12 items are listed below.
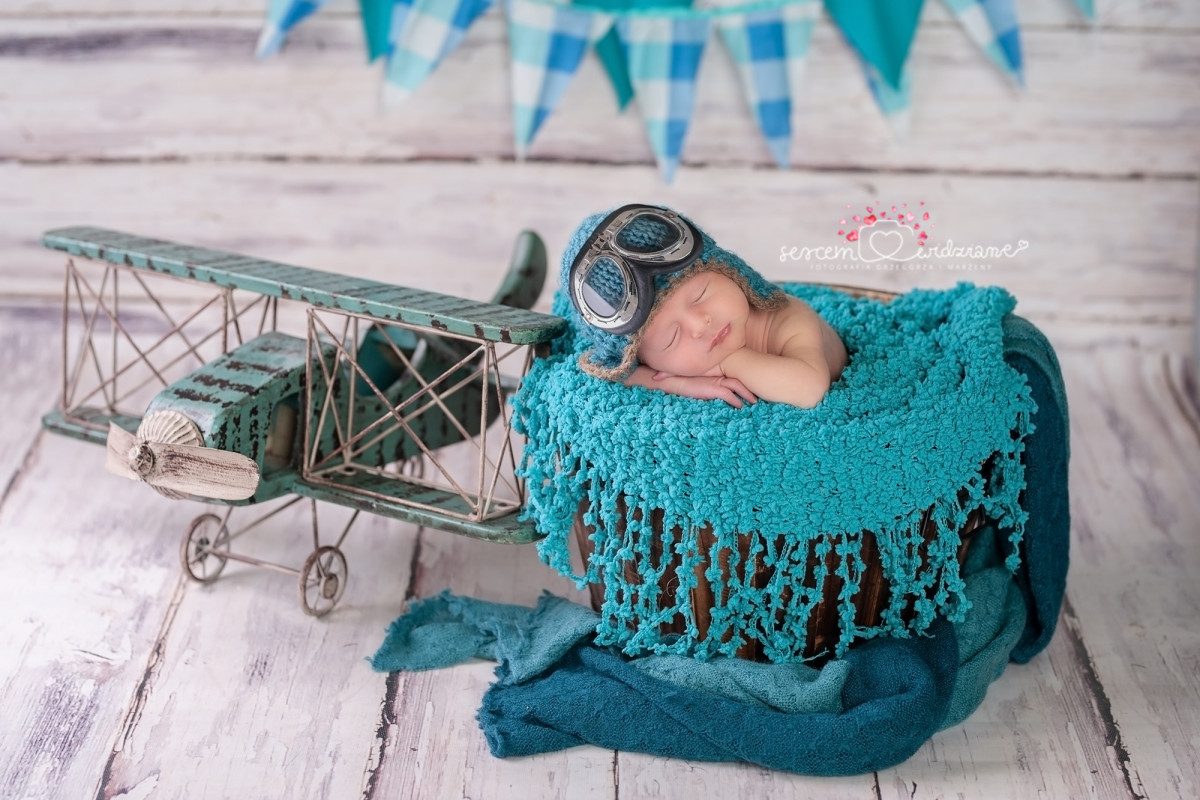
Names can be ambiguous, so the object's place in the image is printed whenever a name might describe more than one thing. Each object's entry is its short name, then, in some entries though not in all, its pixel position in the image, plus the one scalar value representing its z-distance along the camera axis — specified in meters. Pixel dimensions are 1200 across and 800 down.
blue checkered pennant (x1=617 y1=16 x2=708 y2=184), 2.13
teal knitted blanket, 1.42
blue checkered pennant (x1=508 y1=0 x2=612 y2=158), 2.13
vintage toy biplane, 1.54
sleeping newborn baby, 1.45
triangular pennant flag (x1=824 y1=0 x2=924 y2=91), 2.12
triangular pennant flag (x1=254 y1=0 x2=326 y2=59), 2.20
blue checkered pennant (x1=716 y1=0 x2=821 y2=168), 2.12
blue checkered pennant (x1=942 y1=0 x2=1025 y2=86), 2.13
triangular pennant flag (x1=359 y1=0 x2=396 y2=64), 2.19
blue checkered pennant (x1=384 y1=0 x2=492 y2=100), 2.16
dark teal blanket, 1.42
